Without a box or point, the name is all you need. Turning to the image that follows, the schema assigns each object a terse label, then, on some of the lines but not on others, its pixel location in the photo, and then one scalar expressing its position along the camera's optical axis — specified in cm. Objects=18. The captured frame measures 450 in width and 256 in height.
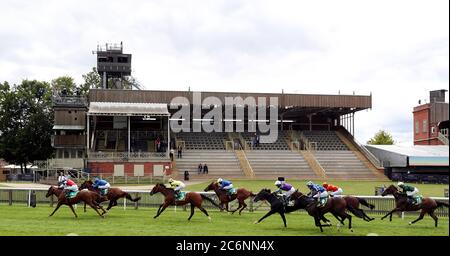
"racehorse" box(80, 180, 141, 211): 2048
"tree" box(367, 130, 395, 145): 7801
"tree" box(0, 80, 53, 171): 5816
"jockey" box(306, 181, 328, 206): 1617
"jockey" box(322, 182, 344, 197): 1726
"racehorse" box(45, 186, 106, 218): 1894
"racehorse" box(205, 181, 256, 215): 2095
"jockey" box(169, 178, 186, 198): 1909
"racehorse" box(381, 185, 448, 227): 1736
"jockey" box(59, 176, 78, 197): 1922
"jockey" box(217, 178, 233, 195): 2106
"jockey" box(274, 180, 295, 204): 1769
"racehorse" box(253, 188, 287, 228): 1664
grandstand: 4744
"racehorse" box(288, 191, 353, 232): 1565
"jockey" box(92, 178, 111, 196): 2077
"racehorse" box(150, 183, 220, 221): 1867
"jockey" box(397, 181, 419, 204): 1781
